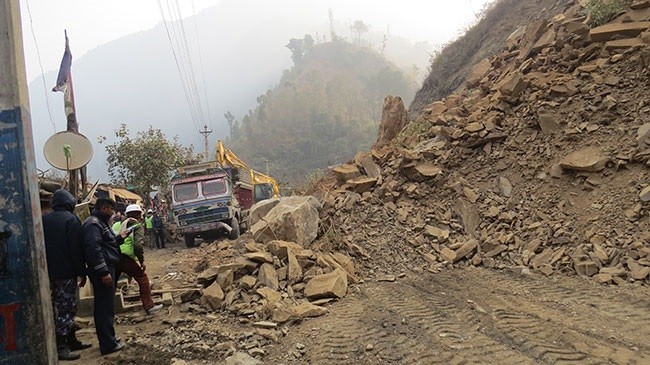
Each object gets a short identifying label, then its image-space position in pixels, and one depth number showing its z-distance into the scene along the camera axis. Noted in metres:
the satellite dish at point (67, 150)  5.78
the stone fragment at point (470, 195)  7.37
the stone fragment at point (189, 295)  5.61
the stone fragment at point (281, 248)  6.02
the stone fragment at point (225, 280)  5.52
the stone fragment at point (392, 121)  11.16
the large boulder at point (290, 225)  6.93
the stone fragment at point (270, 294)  5.03
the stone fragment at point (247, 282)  5.41
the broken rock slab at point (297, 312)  4.59
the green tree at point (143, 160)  20.98
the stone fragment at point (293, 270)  5.53
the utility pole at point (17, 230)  2.82
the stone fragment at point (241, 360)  3.63
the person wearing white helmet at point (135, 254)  4.96
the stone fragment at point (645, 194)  5.58
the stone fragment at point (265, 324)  4.45
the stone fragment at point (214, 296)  5.22
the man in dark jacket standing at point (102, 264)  3.92
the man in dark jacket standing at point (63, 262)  3.95
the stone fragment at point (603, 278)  5.00
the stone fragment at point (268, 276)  5.37
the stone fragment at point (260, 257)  5.79
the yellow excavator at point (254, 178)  18.22
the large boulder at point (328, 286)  5.23
